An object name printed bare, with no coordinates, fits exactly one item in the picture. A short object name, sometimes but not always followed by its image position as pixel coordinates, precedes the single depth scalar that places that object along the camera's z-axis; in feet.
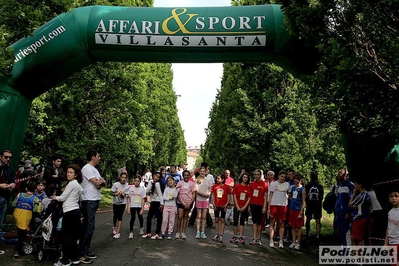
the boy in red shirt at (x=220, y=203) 33.65
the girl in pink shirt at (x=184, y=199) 33.91
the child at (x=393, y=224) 18.66
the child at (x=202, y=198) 34.63
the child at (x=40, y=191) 26.96
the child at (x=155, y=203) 33.63
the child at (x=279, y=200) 32.60
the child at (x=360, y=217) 23.26
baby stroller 22.89
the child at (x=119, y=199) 32.24
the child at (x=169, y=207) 33.55
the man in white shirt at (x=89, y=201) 23.06
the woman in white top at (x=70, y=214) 21.08
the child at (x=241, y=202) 32.63
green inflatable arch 31.71
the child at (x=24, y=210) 24.41
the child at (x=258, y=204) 32.45
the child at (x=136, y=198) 34.11
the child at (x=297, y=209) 31.30
